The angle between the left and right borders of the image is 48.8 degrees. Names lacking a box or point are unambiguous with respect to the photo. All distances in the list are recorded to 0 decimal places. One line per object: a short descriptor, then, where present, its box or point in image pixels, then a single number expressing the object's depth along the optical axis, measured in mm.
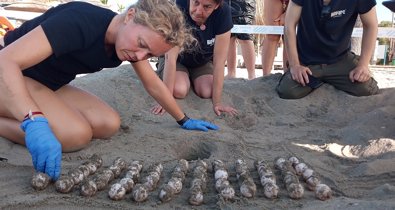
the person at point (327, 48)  4258
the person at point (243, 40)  5305
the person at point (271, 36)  5203
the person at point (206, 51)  3955
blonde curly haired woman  2244
